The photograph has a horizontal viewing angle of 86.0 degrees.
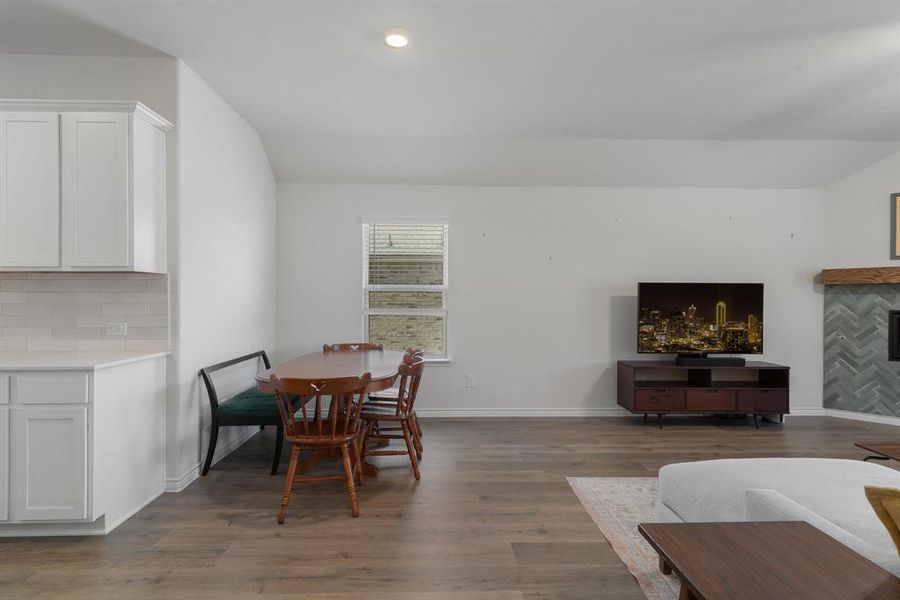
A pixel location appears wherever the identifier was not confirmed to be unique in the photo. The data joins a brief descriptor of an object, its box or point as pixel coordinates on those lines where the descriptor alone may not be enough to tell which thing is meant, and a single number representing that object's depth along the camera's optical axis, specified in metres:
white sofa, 1.59
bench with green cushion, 3.49
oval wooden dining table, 3.11
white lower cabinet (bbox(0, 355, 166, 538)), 2.49
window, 5.41
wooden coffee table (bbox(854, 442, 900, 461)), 2.69
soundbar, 4.96
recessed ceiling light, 2.90
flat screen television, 5.05
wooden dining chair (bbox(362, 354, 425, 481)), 3.36
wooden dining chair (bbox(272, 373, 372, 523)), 2.75
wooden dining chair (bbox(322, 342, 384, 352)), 4.84
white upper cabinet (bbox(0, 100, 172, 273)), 2.84
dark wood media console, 4.86
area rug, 2.17
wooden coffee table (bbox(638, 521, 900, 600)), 1.13
